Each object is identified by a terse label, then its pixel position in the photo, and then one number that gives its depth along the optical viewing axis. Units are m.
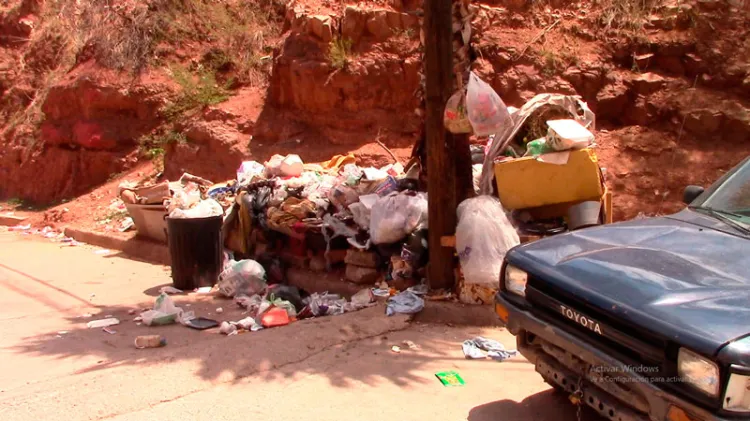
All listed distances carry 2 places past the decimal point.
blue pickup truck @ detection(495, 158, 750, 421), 2.63
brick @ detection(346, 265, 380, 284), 6.73
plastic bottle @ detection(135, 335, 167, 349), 5.50
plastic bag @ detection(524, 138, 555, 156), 6.08
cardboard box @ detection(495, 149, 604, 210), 6.01
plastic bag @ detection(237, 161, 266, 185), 9.51
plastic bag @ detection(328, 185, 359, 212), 7.43
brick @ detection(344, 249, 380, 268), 6.70
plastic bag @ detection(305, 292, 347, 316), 6.28
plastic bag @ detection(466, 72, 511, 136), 5.68
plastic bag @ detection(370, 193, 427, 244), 6.43
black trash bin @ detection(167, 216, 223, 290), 7.69
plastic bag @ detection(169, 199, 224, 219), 8.01
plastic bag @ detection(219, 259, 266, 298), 7.33
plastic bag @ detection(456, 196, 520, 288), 5.55
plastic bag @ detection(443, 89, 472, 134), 5.80
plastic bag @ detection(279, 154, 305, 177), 8.97
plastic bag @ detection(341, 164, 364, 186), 7.84
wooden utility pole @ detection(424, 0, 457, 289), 5.80
